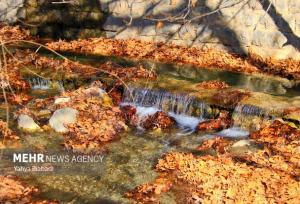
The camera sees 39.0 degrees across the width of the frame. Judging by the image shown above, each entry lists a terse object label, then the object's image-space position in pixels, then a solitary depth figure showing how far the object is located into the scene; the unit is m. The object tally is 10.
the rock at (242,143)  8.95
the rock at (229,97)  10.42
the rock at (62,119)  9.34
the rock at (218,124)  10.03
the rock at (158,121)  10.09
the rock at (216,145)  8.78
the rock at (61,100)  10.51
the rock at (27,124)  9.27
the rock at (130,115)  10.20
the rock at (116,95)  11.23
